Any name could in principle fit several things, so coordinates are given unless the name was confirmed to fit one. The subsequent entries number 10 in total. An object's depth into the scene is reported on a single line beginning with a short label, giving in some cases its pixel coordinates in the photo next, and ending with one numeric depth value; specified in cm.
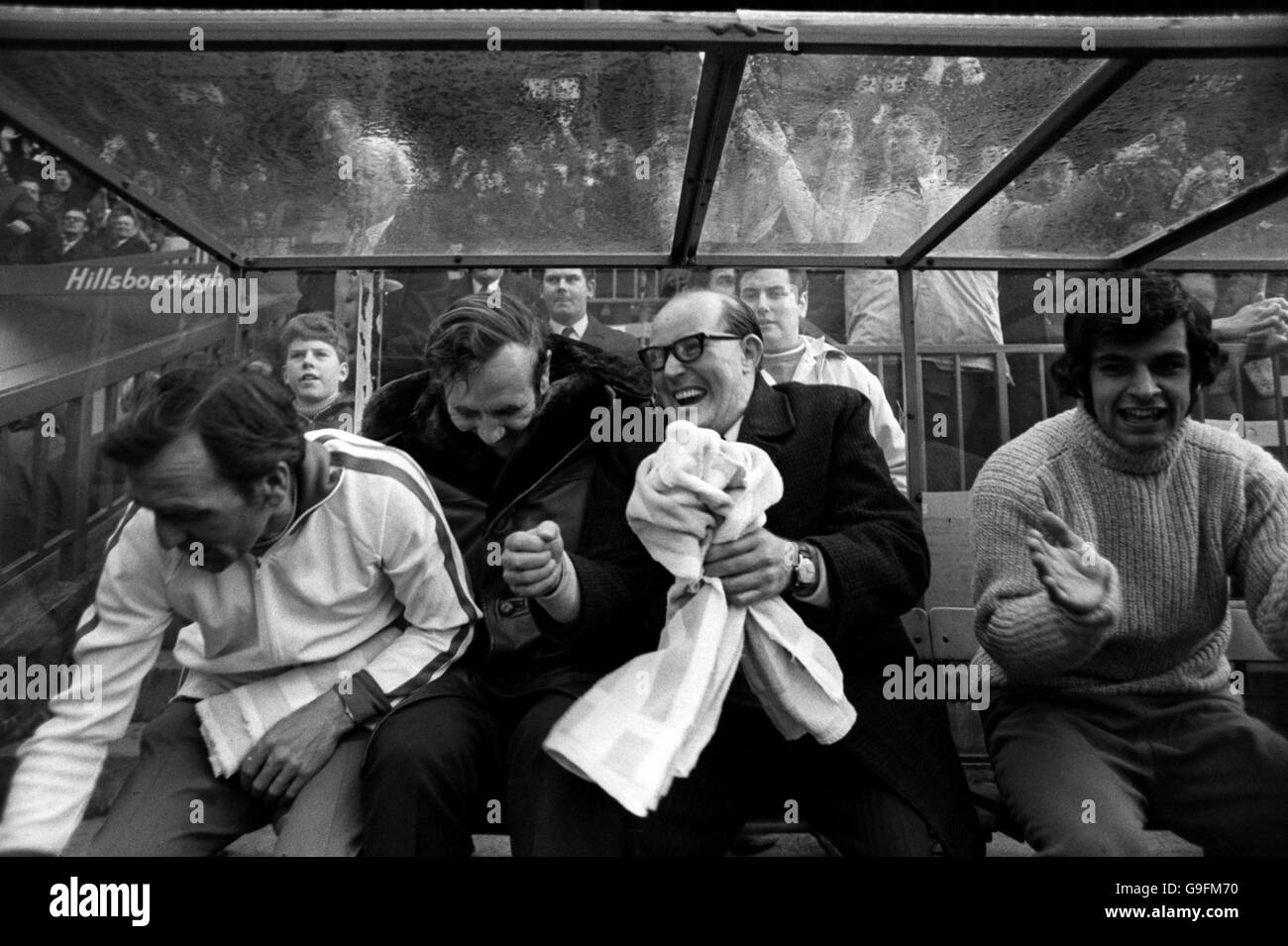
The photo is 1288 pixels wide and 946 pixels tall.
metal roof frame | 152
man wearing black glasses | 171
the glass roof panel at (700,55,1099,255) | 174
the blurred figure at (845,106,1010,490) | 226
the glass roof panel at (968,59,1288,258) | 177
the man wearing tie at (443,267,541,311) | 282
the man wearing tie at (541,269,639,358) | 292
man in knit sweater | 173
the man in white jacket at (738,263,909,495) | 267
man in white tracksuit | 166
